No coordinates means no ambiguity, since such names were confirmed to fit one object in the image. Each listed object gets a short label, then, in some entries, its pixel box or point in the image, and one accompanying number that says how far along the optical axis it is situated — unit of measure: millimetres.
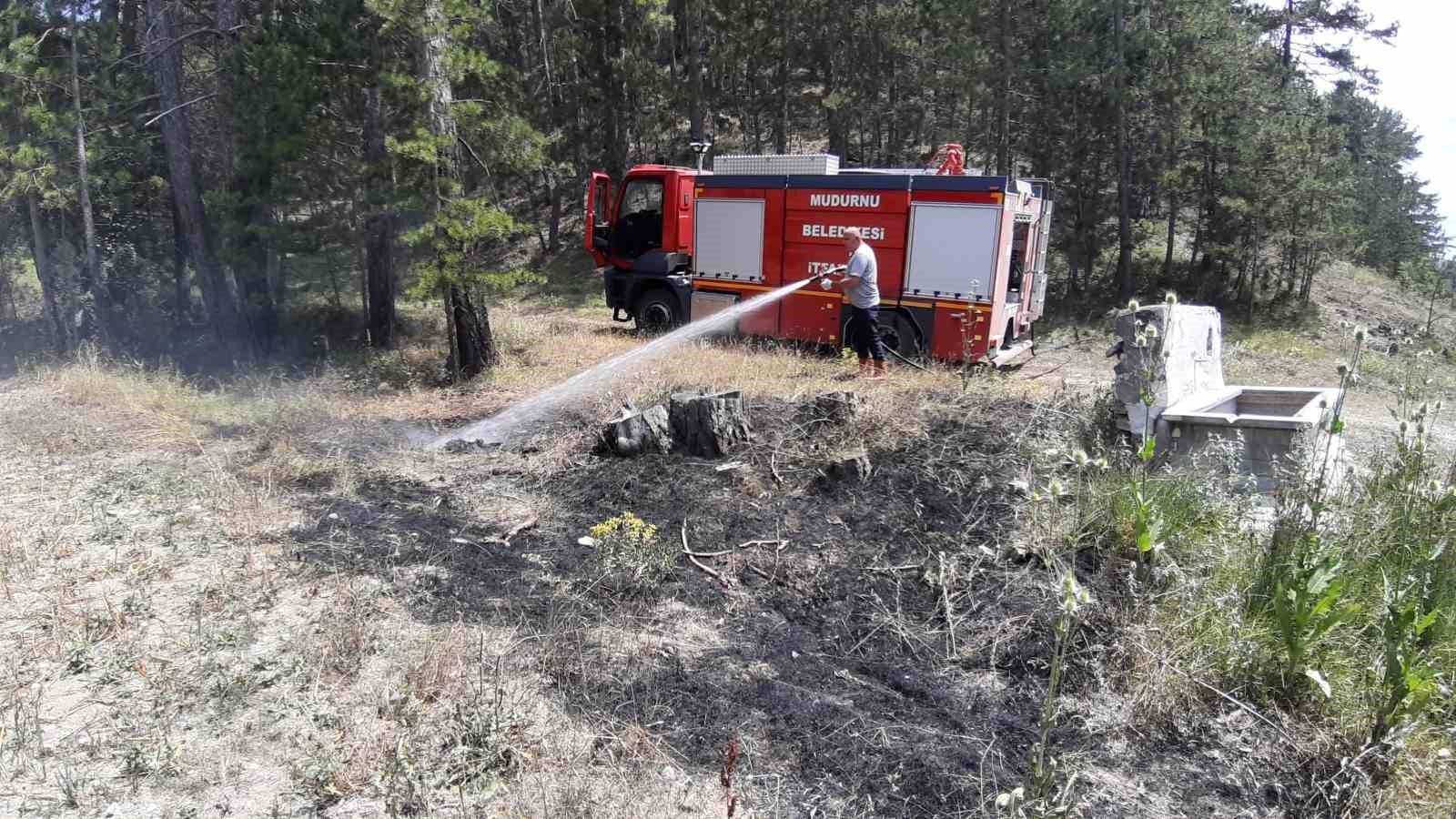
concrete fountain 5094
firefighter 9578
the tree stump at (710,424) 6660
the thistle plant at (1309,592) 3455
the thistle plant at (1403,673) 3109
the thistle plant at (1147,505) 3898
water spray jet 8617
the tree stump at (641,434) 6848
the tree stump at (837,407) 6738
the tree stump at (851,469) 6023
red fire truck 10891
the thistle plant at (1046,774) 2131
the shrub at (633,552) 4883
